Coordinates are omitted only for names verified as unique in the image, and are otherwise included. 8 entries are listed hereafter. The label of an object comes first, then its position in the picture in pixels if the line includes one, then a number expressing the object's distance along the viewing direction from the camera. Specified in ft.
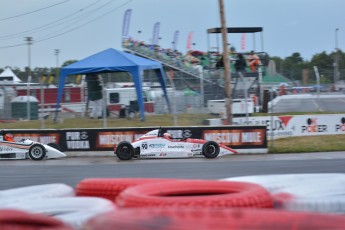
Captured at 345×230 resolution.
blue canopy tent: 87.25
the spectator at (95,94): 81.71
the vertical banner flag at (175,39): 230.85
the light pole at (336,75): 93.32
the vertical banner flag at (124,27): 163.73
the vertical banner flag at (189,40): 228.43
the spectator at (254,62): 110.73
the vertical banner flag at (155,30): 213.05
